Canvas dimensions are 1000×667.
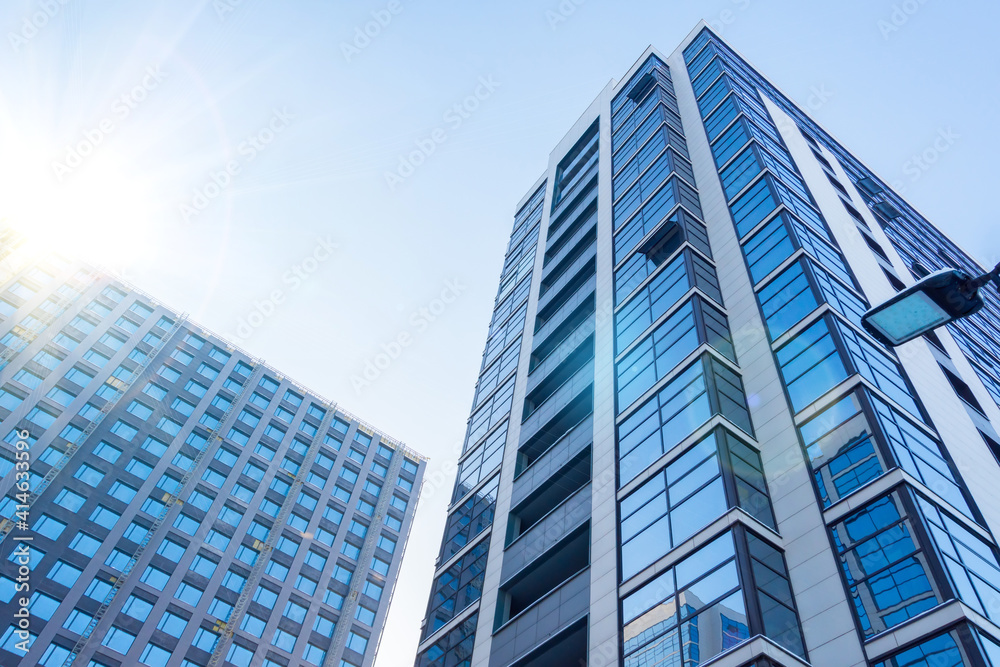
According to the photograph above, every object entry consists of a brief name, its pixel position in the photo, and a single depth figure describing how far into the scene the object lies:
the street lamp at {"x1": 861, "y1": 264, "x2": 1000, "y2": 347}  7.20
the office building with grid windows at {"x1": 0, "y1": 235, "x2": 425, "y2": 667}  51.91
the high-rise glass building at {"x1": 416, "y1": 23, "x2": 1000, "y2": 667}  15.50
